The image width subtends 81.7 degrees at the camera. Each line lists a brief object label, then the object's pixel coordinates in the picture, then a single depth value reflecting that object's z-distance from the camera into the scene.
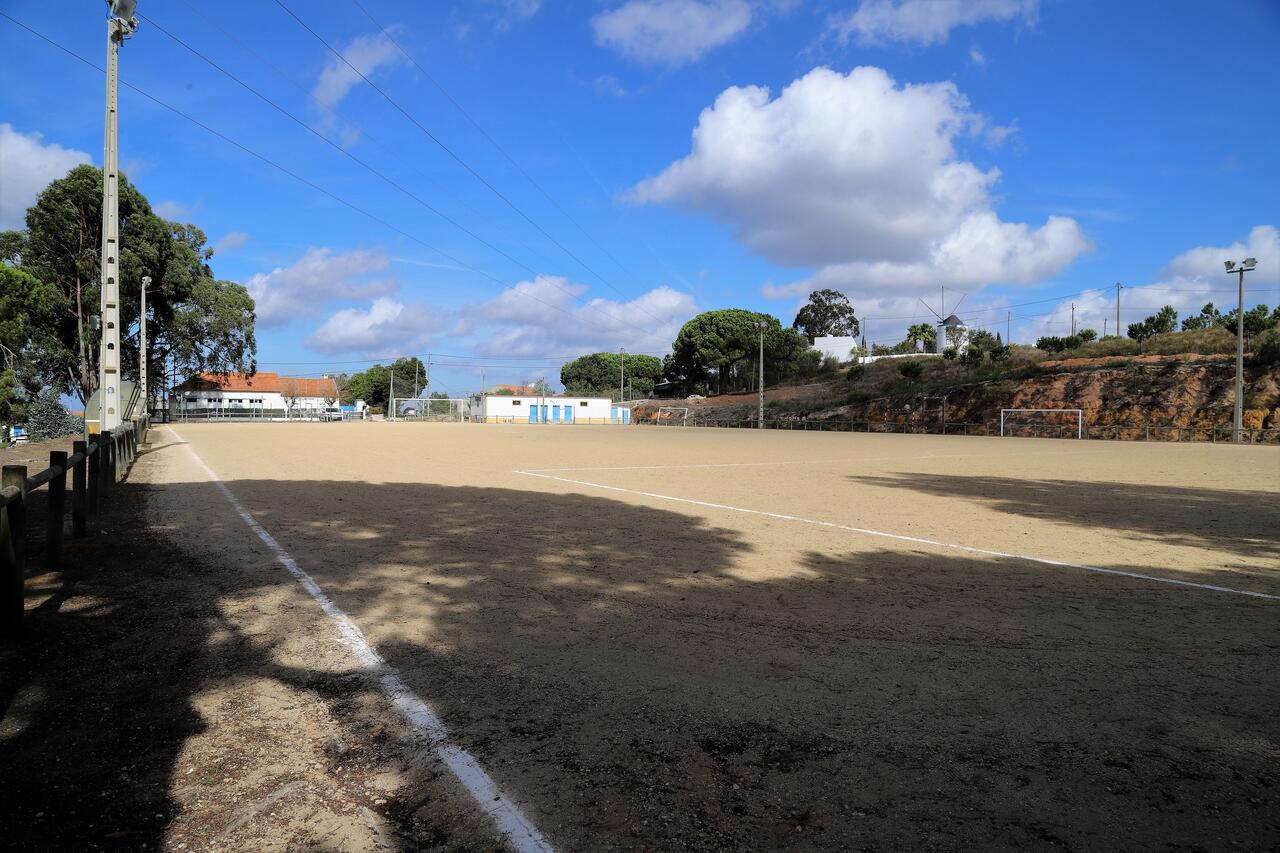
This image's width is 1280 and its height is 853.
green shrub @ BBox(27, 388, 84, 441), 28.05
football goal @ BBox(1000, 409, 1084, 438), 49.72
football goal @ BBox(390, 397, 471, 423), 102.50
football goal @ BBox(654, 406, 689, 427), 81.20
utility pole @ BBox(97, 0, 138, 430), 13.36
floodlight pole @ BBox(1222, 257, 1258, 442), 36.69
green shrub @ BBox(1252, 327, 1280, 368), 44.06
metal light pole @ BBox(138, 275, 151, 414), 30.44
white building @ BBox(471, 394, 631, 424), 90.50
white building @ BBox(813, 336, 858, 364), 97.50
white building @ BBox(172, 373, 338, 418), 88.62
